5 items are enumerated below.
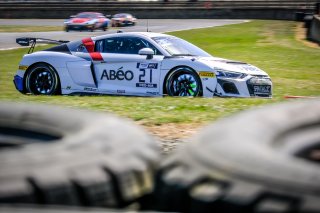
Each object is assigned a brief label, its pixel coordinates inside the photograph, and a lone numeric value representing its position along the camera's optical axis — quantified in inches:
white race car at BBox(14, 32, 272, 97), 780.0
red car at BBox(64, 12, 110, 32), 2829.7
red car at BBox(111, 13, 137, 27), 3253.0
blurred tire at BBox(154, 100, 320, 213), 137.5
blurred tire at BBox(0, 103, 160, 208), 154.3
